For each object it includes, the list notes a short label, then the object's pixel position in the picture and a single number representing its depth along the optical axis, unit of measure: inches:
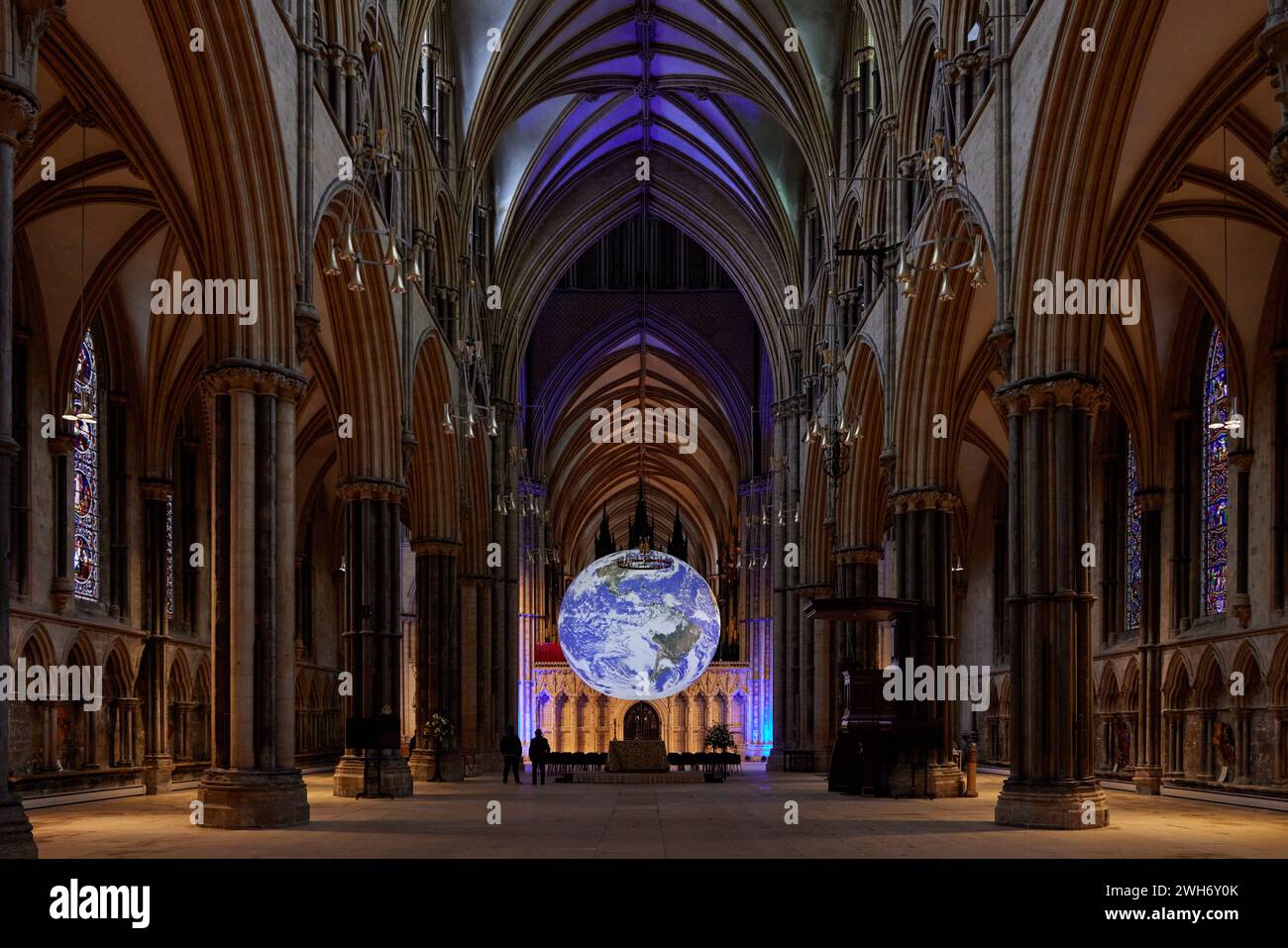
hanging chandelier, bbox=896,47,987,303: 653.3
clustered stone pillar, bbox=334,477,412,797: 848.3
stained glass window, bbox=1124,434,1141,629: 1157.1
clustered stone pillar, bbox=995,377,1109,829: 618.5
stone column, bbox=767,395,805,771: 1430.9
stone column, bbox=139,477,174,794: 1056.8
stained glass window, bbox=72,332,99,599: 1021.2
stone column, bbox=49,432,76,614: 960.9
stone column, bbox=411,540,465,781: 1075.9
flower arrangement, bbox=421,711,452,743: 1023.6
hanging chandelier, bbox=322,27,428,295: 775.1
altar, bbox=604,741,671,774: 1224.2
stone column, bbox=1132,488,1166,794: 990.4
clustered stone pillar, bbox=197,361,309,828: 607.8
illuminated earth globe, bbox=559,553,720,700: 1812.3
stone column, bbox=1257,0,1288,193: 357.7
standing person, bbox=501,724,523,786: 1140.5
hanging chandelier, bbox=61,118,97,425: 848.9
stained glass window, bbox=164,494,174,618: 1144.2
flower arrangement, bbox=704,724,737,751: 1289.4
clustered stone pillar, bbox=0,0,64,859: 382.6
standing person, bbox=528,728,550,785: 1138.7
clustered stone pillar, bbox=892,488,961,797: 866.8
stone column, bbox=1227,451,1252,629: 944.9
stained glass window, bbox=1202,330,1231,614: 1001.5
